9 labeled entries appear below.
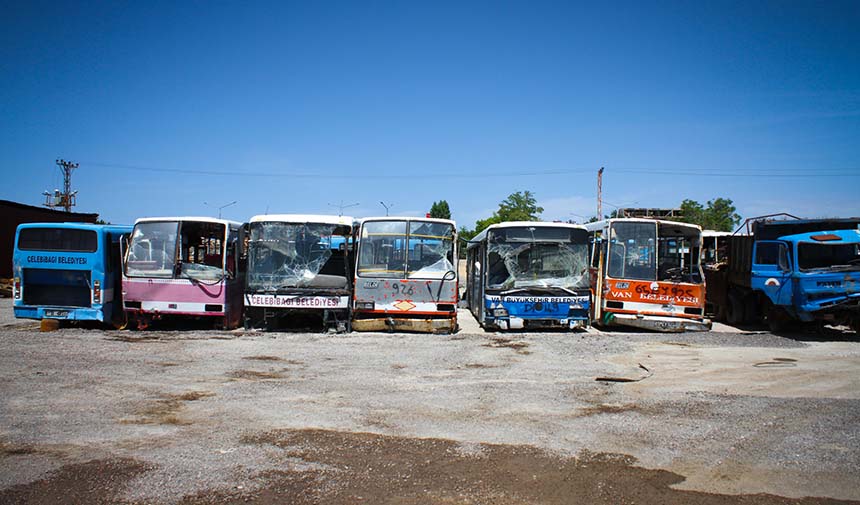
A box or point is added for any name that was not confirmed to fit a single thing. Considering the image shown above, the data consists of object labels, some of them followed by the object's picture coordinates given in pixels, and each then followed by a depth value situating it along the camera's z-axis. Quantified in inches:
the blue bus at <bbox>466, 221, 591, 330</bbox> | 542.6
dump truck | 511.8
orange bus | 557.9
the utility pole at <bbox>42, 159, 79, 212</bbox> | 2058.9
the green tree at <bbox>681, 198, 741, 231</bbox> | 2041.1
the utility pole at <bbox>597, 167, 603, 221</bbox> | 1553.9
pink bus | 522.3
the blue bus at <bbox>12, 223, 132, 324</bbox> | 523.8
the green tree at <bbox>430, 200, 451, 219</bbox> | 4042.8
